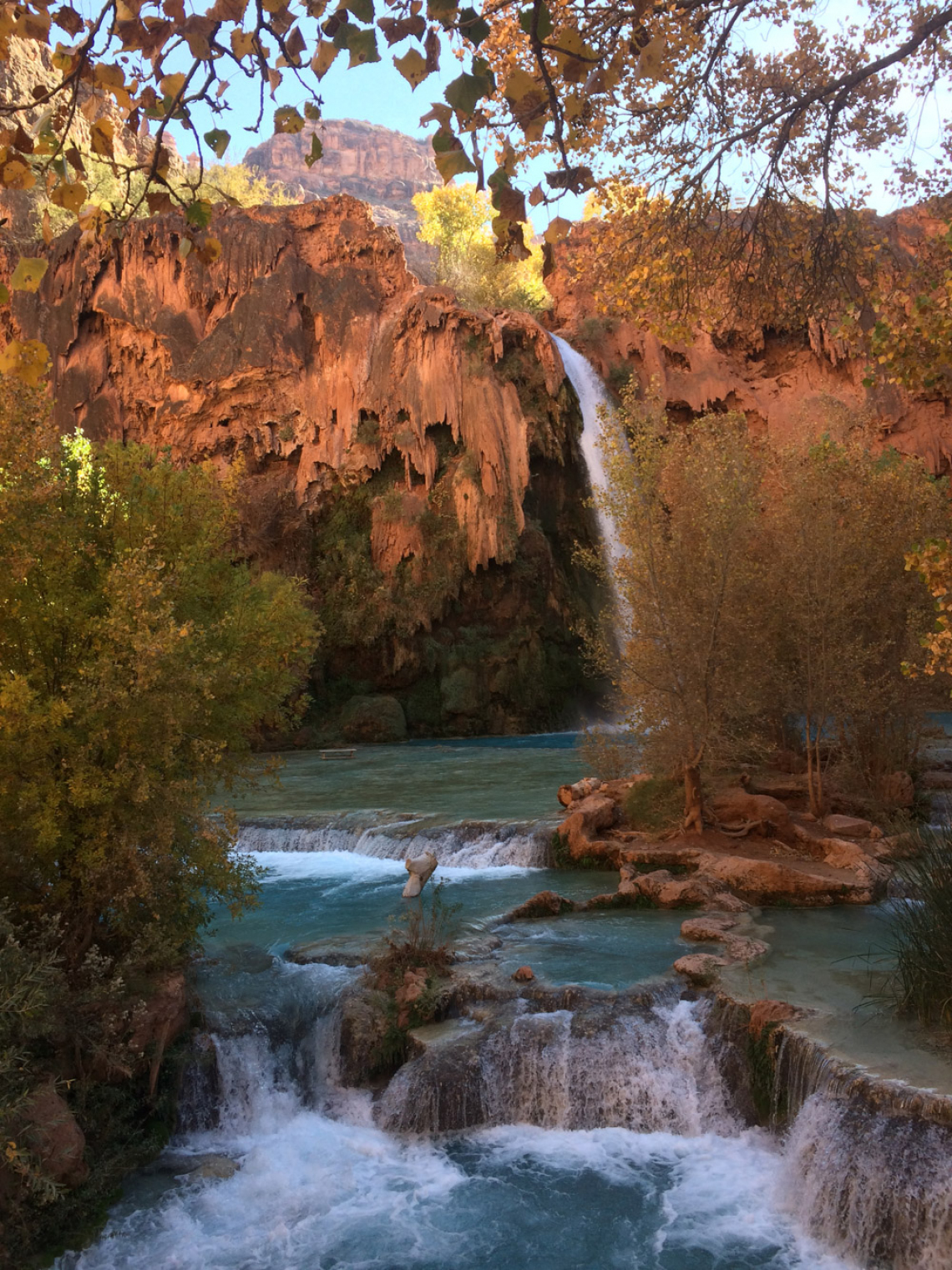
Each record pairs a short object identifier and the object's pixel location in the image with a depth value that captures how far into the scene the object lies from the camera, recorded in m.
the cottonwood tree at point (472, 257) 40.50
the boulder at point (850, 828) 12.98
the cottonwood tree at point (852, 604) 13.55
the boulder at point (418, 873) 11.93
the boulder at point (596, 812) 13.62
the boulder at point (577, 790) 15.24
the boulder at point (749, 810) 13.09
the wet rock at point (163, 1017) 7.68
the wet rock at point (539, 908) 11.08
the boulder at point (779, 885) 11.18
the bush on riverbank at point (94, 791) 7.18
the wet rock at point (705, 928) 9.97
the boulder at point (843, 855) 11.86
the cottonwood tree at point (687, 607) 12.59
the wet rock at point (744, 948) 9.33
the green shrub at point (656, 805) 13.55
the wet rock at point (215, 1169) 7.46
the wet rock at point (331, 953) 9.75
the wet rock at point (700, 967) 8.77
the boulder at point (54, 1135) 6.53
